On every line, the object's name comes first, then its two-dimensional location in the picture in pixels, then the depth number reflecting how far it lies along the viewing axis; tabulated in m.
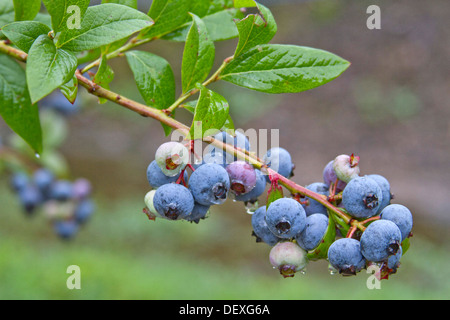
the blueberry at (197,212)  0.45
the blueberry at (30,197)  1.01
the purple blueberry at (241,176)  0.44
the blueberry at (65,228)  1.09
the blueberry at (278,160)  0.46
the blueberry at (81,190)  1.07
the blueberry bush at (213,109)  0.43
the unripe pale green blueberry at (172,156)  0.44
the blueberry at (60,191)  1.02
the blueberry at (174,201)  0.44
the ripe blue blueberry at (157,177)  0.45
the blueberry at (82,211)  1.10
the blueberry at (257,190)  0.45
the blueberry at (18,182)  1.01
